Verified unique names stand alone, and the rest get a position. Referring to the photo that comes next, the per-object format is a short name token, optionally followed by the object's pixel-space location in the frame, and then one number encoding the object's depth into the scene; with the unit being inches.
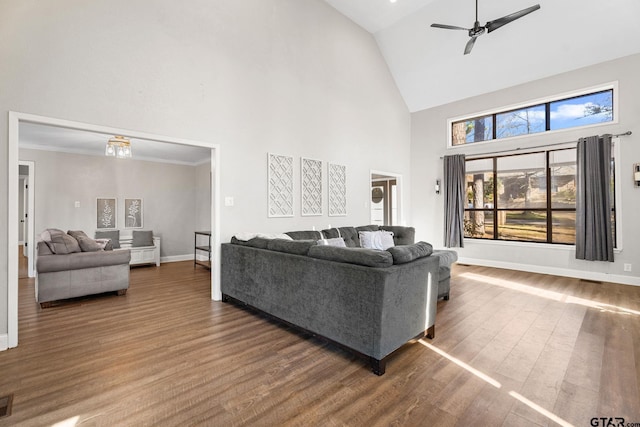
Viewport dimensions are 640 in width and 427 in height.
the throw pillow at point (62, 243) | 151.7
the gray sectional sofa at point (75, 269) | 144.0
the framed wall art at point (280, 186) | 180.4
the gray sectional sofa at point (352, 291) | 85.1
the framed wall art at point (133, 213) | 262.6
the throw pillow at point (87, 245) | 161.9
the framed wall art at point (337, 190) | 218.2
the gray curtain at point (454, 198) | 256.1
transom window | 201.3
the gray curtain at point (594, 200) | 189.3
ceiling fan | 145.4
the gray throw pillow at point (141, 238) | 252.5
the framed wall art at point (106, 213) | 249.4
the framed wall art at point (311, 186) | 199.0
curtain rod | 186.0
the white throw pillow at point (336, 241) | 168.3
